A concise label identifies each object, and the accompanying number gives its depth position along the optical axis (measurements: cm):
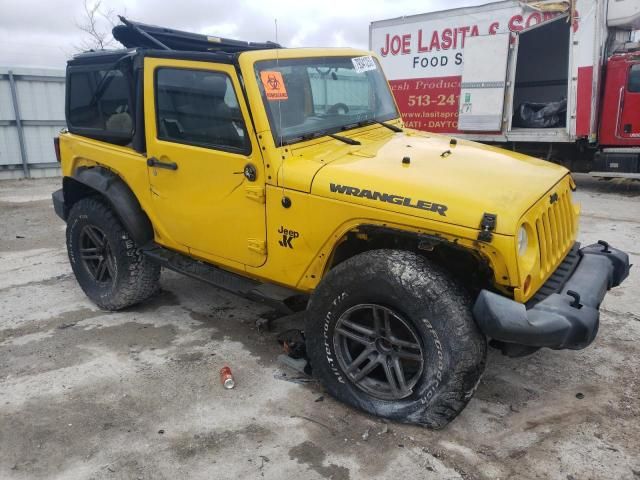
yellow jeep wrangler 265
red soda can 336
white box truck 927
